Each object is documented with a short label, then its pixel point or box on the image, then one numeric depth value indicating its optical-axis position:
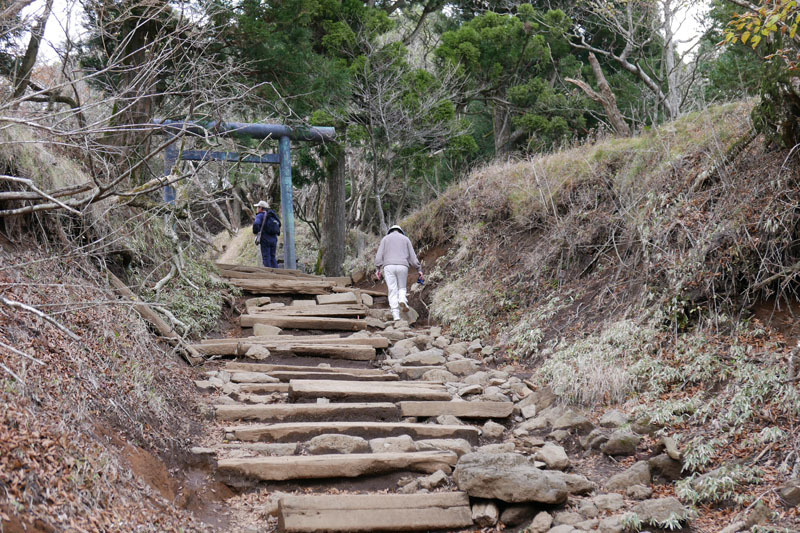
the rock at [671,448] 4.71
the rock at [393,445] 5.38
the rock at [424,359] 8.18
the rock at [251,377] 6.92
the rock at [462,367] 7.83
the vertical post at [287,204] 14.11
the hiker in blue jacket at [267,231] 14.70
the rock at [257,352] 7.78
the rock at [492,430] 5.96
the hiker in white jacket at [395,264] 11.12
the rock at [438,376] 7.46
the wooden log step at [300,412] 5.91
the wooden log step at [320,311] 10.24
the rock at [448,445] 5.36
